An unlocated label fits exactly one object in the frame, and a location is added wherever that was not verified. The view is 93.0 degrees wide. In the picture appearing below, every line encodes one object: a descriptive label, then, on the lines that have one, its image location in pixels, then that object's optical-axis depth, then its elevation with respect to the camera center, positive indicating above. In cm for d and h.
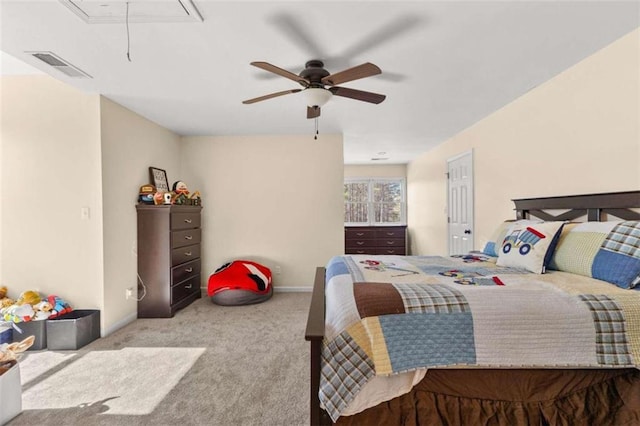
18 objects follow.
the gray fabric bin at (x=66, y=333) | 259 -106
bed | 128 -63
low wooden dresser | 689 -71
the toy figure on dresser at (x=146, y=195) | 342 +16
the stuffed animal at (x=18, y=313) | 256 -88
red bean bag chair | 375 -96
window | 732 +16
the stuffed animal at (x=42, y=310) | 262 -87
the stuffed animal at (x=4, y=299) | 268 -80
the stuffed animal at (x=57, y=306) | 269 -87
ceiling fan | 190 +86
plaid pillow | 156 -26
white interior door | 399 +6
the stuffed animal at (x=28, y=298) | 265 -78
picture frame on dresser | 366 +38
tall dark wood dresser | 338 -58
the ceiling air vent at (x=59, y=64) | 216 +110
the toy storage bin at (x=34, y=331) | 259 -104
